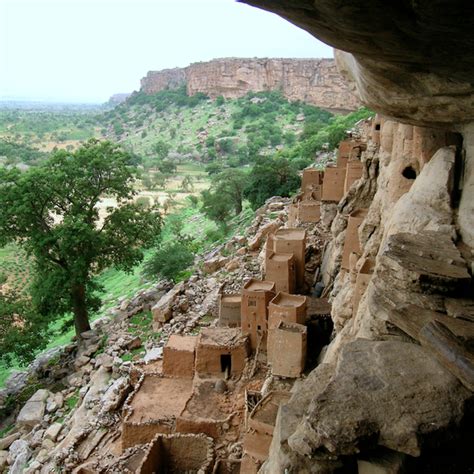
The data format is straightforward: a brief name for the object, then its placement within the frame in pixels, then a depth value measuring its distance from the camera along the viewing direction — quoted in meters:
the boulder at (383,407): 5.59
